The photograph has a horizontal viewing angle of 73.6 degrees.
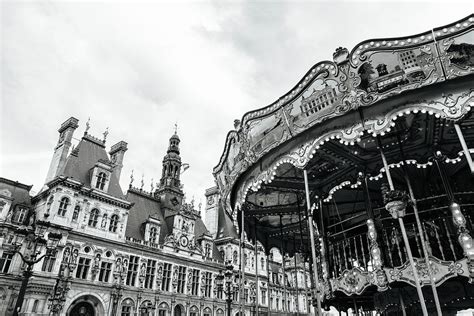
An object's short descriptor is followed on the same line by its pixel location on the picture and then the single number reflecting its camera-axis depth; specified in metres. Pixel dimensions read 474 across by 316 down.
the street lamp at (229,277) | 18.44
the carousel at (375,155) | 6.91
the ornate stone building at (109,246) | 22.01
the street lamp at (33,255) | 11.34
